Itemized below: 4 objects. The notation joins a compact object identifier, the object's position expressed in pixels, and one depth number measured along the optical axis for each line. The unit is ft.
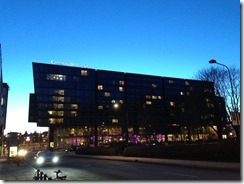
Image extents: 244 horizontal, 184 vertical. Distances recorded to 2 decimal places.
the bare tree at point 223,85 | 85.56
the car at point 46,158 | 61.05
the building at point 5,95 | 242.77
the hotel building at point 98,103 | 244.19
